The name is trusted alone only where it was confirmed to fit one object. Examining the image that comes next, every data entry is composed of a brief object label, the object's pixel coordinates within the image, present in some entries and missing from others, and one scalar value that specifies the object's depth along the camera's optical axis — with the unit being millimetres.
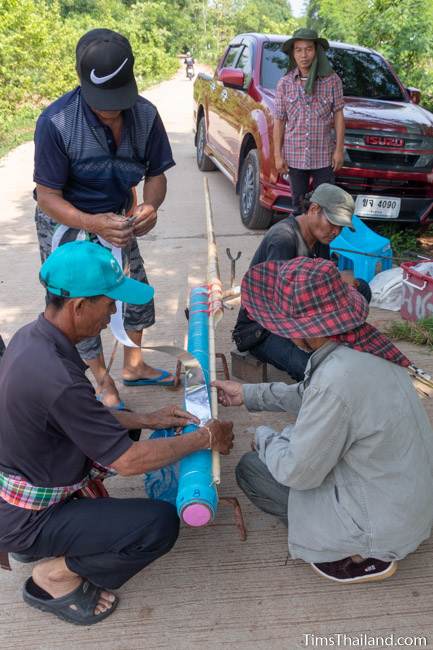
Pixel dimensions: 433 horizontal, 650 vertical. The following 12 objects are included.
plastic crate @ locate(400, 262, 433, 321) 4090
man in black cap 2441
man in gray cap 3031
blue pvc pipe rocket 1987
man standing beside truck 4523
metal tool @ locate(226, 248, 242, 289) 4130
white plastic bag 4523
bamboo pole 2170
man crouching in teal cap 1744
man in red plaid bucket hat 1782
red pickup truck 5242
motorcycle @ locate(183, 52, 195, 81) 33812
